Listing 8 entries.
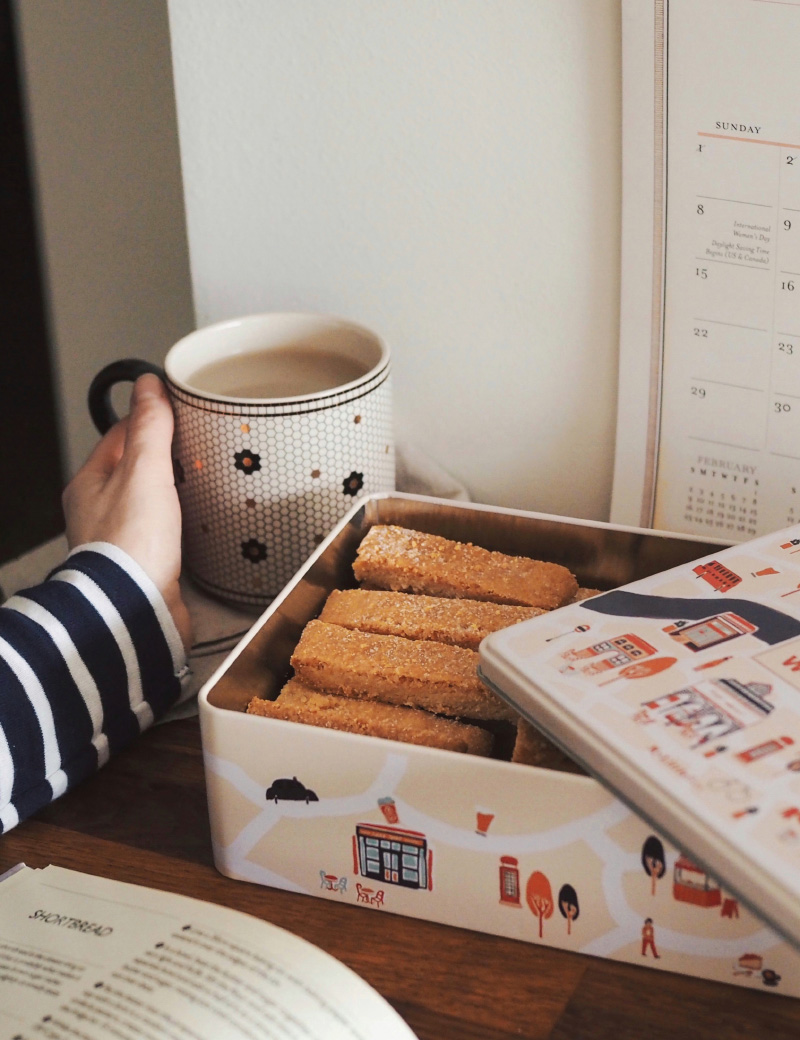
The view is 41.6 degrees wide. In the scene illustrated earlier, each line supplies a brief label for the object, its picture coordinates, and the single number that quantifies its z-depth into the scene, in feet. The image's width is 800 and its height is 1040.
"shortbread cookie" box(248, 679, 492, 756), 1.59
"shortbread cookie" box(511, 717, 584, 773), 1.48
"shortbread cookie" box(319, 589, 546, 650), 1.77
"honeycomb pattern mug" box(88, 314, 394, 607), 2.05
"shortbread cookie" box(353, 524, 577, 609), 1.88
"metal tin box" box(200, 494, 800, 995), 1.41
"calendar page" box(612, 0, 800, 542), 1.82
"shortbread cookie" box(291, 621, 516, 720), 1.65
